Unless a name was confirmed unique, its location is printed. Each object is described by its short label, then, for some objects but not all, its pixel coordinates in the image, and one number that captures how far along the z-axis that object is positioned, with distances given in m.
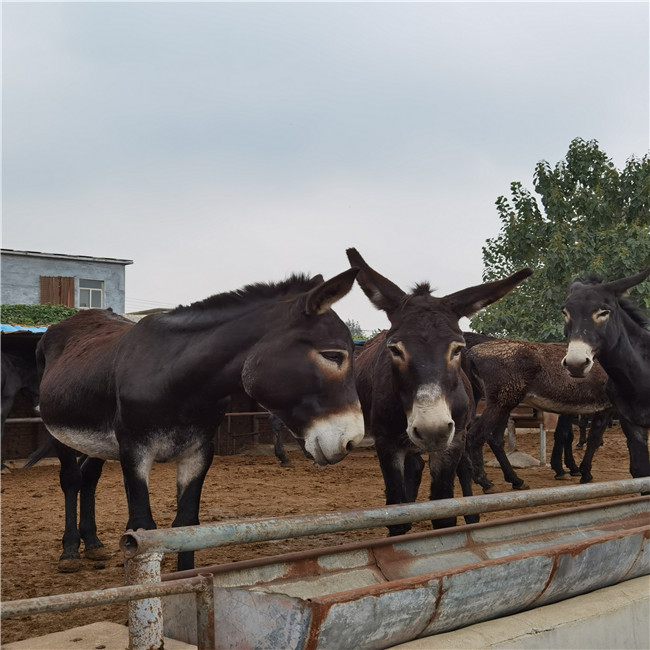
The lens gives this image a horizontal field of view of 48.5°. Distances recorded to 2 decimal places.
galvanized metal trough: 2.36
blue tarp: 12.92
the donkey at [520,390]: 10.72
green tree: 20.11
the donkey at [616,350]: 6.74
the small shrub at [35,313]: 29.43
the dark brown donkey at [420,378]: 4.00
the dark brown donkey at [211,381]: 3.99
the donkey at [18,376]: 11.74
